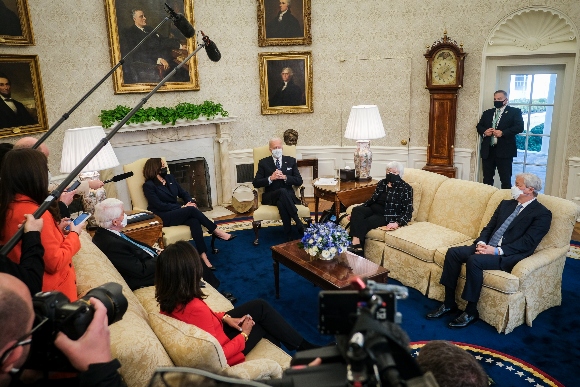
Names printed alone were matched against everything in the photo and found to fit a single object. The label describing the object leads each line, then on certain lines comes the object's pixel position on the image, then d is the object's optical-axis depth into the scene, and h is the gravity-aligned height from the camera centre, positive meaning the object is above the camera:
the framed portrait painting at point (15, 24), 4.97 +1.00
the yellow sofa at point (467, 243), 3.58 -1.29
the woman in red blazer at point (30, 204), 2.15 -0.44
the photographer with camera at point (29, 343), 1.09 -0.60
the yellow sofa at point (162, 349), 1.94 -1.07
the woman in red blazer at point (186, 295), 2.39 -0.97
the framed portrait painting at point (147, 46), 6.06 +0.89
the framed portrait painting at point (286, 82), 7.17 +0.40
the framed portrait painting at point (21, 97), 5.02 +0.19
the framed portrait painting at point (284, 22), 6.96 +1.30
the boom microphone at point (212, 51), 3.02 +0.40
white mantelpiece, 6.28 -0.50
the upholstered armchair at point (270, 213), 5.55 -1.28
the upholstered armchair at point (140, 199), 4.82 -0.98
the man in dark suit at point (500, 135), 6.08 -0.44
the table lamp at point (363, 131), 5.68 -0.33
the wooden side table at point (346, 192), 5.36 -1.03
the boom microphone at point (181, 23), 2.75 +0.54
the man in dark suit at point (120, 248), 3.32 -1.00
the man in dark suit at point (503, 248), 3.63 -1.19
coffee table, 3.58 -1.33
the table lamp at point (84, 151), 4.02 -0.34
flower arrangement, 3.82 -1.13
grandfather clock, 6.45 +0.08
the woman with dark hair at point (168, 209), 4.99 -1.09
